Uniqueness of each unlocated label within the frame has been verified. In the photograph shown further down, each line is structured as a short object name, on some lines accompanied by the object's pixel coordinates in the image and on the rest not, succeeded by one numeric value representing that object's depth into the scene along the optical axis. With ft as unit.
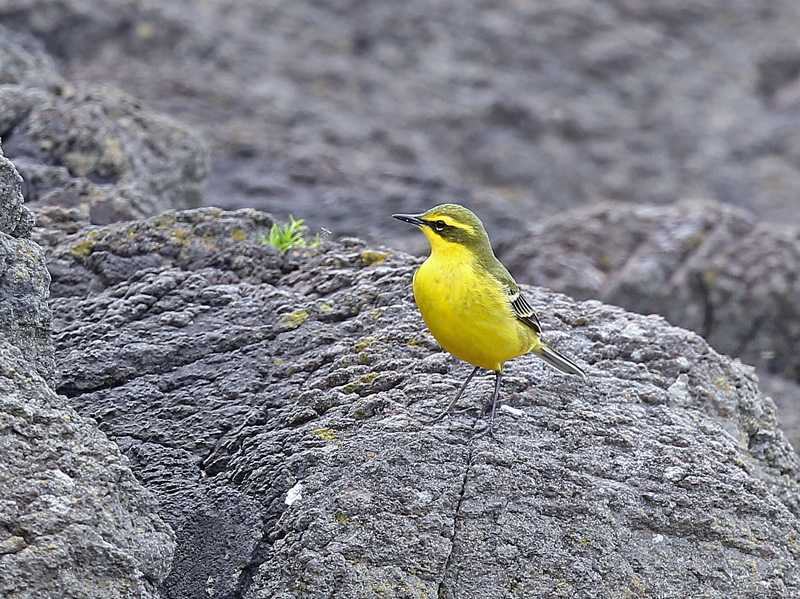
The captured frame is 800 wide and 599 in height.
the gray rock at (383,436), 32.83
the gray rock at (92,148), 52.85
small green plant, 46.47
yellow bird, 38.17
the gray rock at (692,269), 70.08
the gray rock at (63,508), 26.66
